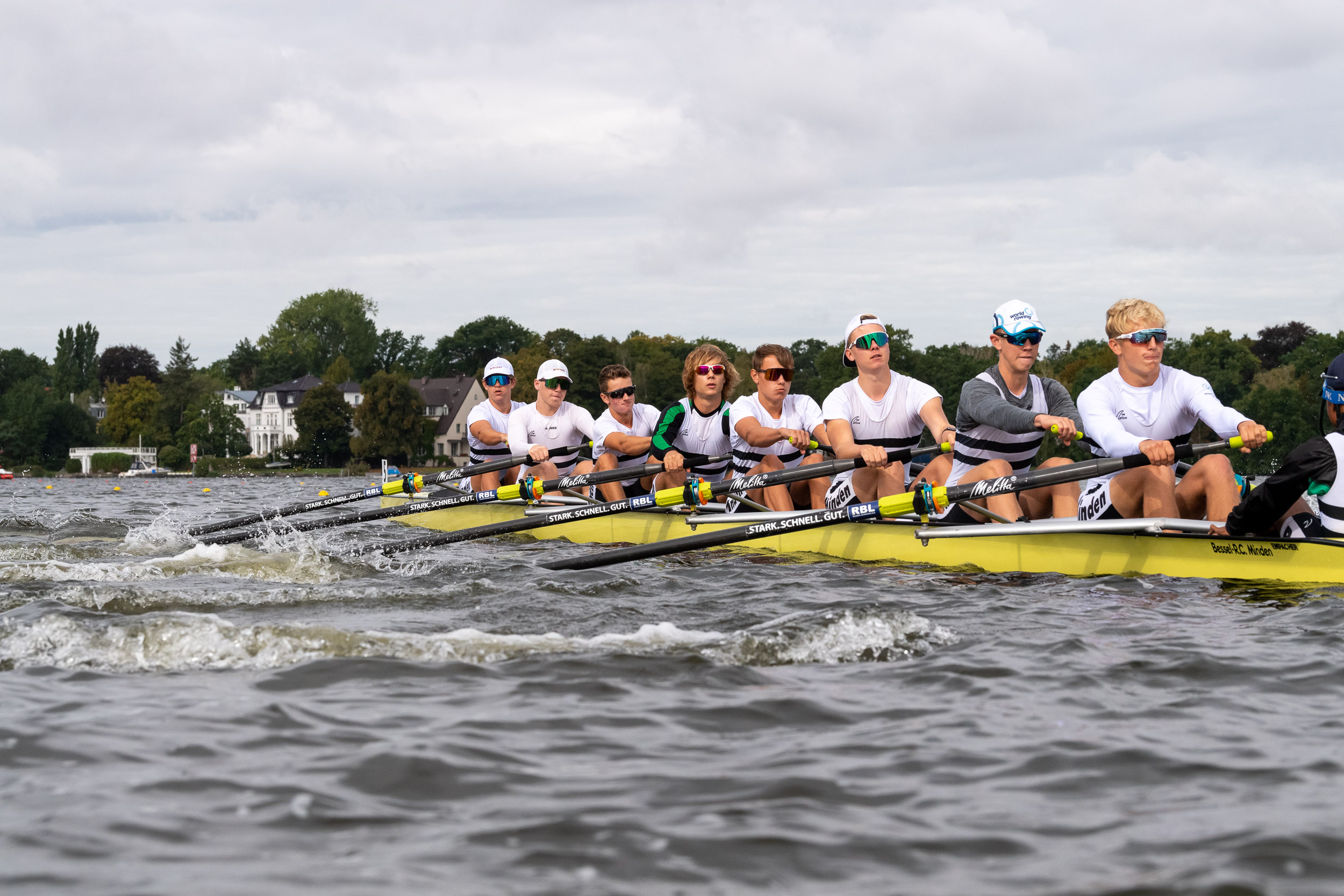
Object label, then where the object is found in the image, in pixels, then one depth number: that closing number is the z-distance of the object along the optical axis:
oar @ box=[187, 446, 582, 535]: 11.81
